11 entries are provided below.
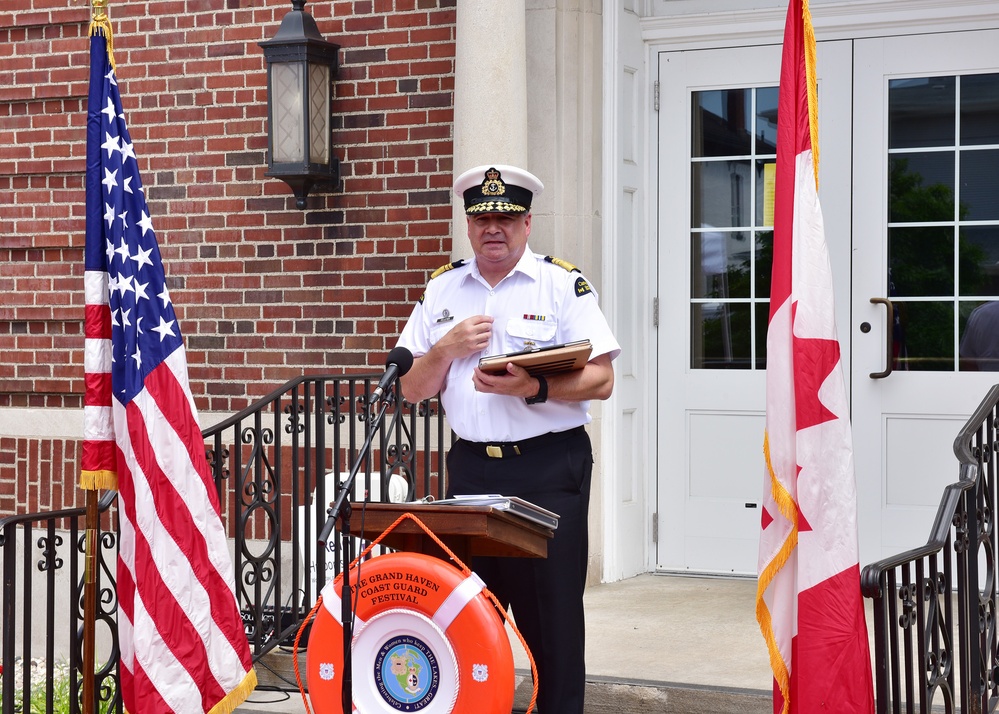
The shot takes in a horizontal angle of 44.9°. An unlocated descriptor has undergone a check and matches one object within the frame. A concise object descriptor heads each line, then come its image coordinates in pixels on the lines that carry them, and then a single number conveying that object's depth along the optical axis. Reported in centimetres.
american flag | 396
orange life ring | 292
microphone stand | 281
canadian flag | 341
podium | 304
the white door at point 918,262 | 560
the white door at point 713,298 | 598
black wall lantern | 611
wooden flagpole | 386
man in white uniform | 365
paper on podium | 311
